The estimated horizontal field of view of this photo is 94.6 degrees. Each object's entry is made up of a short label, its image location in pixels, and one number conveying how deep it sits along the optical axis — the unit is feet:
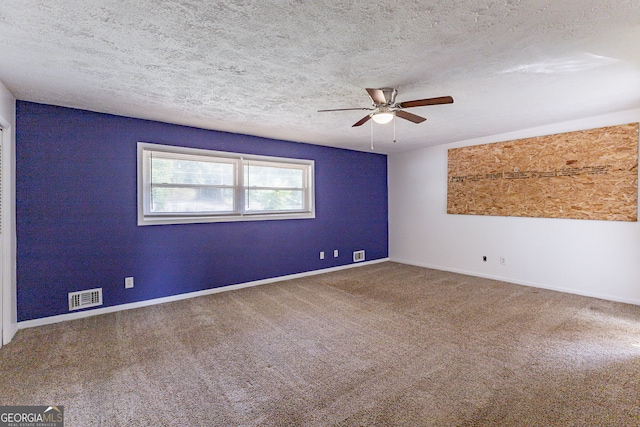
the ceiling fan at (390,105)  8.59
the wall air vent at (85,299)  11.37
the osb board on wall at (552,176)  12.76
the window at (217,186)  13.26
